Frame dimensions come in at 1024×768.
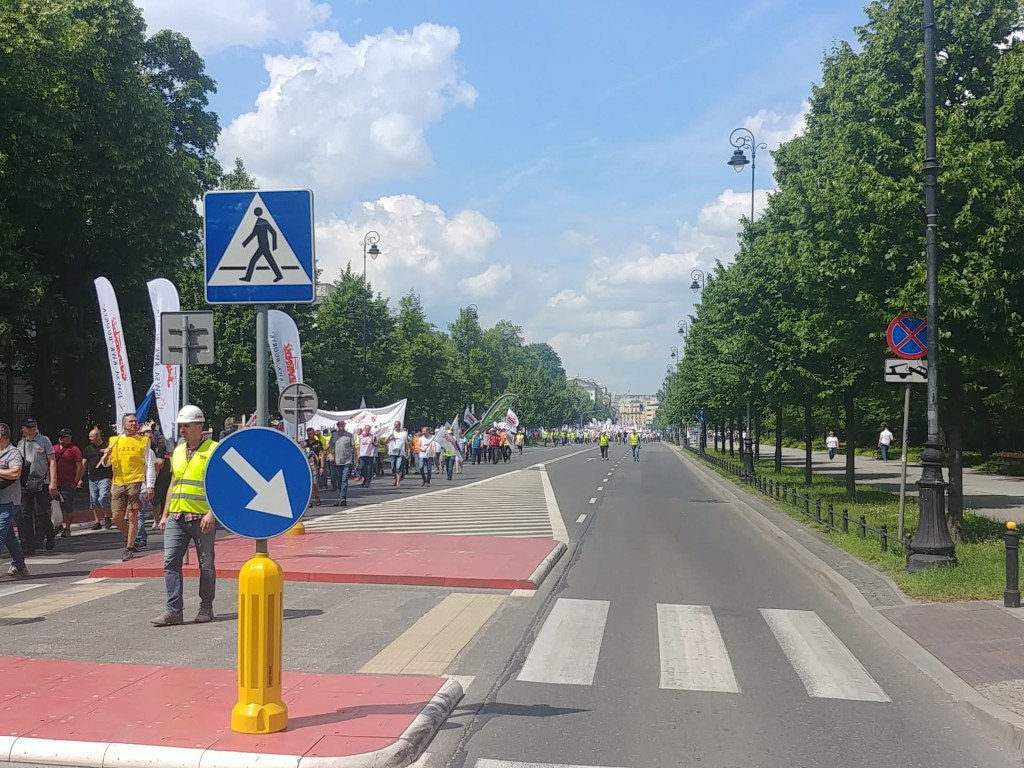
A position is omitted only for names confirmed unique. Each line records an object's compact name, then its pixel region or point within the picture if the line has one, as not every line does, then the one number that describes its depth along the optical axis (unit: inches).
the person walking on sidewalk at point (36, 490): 564.1
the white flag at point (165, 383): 738.2
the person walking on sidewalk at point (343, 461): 940.5
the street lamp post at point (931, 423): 470.6
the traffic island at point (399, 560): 463.5
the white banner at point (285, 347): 904.3
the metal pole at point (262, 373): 233.0
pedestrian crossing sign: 240.1
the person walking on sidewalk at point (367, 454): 1180.9
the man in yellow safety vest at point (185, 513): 346.3
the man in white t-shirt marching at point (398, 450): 1284.4
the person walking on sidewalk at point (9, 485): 459.2
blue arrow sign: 224.2
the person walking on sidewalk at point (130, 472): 557.9
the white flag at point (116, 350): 764.0
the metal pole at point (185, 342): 501.7
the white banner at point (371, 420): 1409.9
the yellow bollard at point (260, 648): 213.3
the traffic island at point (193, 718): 206.2
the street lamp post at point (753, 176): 1265.3
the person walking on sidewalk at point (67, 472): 665.0
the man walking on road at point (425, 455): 1312.7
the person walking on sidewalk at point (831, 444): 1975.9
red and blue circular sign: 526.6
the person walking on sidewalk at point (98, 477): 695.7
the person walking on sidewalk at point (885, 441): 1892.2
